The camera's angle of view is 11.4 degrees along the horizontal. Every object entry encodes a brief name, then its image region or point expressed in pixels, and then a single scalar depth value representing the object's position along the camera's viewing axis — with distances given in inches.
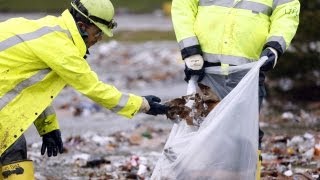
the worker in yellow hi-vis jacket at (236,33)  435.8
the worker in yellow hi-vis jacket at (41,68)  404.0
